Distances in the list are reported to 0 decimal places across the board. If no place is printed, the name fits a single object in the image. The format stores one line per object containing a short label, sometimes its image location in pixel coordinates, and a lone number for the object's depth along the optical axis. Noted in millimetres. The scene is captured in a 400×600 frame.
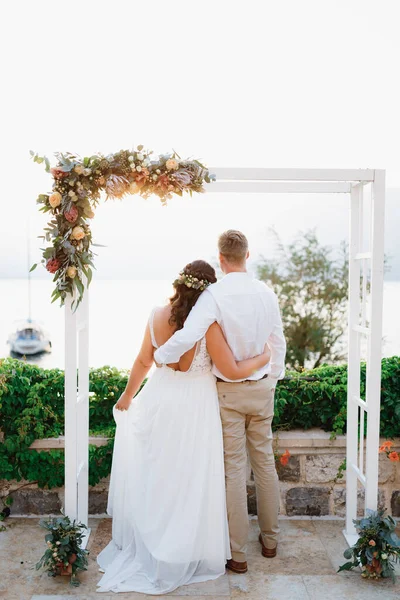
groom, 2820
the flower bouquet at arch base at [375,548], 2857
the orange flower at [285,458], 3520
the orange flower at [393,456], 3480
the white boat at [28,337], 19812
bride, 2832
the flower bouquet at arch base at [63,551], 2799
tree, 7344
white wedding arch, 2936
